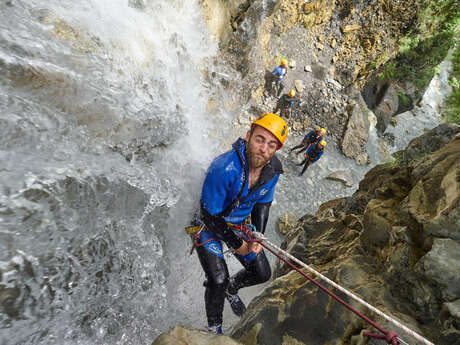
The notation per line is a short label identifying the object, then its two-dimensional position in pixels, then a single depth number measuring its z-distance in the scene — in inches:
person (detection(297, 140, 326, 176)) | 366.6
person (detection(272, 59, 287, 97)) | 401.7
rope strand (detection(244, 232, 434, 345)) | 63.9
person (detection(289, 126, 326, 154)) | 370.3
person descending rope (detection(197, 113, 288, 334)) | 116.7
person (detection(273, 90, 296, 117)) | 426.9
